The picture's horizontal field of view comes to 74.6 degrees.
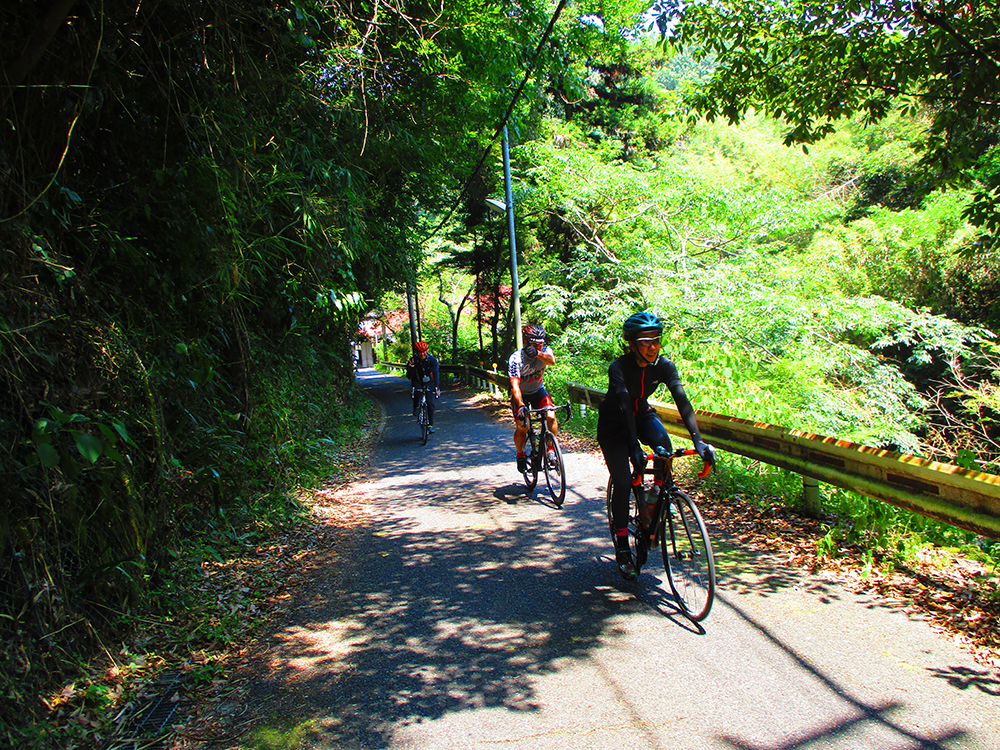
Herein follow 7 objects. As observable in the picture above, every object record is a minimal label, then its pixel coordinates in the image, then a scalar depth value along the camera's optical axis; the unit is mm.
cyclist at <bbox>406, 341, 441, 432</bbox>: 13836
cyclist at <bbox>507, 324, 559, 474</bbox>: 7805
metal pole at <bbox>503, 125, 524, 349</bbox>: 16891
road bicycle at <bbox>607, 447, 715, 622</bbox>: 4363
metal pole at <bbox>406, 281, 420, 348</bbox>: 35719
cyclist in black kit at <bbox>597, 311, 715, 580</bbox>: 4805
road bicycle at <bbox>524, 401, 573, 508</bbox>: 7695
